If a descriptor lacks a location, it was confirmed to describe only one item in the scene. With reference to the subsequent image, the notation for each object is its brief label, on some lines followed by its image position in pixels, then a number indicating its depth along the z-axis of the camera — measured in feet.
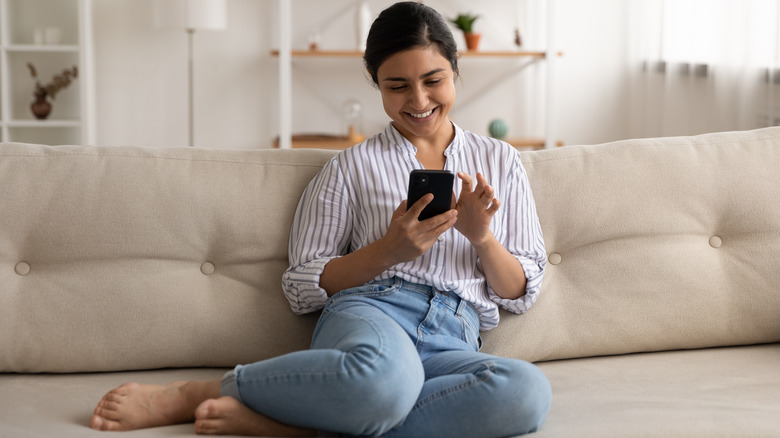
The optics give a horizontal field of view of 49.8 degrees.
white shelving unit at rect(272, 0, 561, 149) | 13.57
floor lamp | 13.57
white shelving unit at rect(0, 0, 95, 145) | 13.80
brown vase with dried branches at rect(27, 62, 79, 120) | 13.96
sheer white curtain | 10.35
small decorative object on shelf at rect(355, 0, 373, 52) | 14.29
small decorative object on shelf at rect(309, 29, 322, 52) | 14.37
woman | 4.09
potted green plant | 14.21
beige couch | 5.08
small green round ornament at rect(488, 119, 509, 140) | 14.52
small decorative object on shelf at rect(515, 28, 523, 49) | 14.47
